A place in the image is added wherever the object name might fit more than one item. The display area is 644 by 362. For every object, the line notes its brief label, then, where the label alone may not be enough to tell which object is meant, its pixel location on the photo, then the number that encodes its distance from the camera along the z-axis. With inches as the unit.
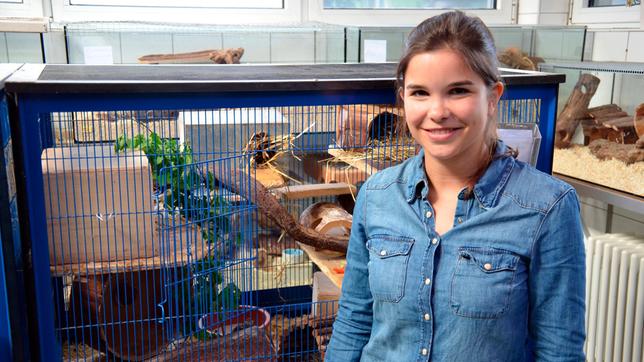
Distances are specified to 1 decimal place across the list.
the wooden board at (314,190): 96.6
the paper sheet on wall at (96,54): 133.5
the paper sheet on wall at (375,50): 142.8
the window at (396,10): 154.9
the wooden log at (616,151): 97.3
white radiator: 95.7
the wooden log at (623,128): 100.8
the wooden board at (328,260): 81.6
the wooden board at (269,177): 90.7
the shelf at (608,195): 93.8
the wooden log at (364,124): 85.1
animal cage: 65.6
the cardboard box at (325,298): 94.6
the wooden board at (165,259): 70.8
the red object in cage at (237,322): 79.1
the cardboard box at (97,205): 69.4
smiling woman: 41.2
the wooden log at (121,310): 79.6
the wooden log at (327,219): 91.4
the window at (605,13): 126.7
